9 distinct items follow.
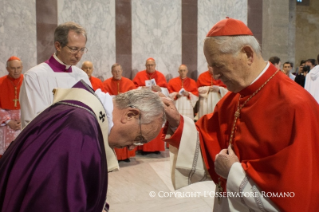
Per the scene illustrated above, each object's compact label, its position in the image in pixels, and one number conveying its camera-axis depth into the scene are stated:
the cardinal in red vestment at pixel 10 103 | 5.86
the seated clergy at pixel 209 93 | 8.23
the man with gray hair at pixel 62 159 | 1.26
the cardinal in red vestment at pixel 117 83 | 7.73
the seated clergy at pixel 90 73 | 7.44
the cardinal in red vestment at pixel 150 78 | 7.99
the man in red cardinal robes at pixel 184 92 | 8.06
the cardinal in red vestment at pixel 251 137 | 1.69
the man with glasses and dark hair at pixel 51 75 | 3.56
